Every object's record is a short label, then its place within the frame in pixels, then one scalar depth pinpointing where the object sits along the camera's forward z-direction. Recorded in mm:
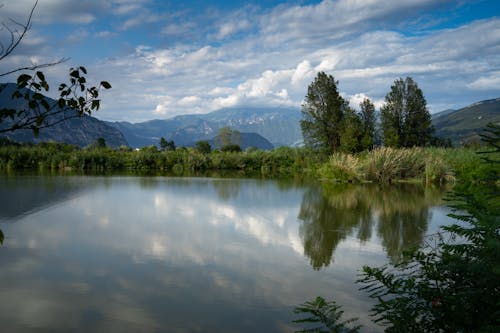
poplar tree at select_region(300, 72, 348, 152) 33312
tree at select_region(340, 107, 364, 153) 29125
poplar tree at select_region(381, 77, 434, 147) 35500
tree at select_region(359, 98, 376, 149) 34538
